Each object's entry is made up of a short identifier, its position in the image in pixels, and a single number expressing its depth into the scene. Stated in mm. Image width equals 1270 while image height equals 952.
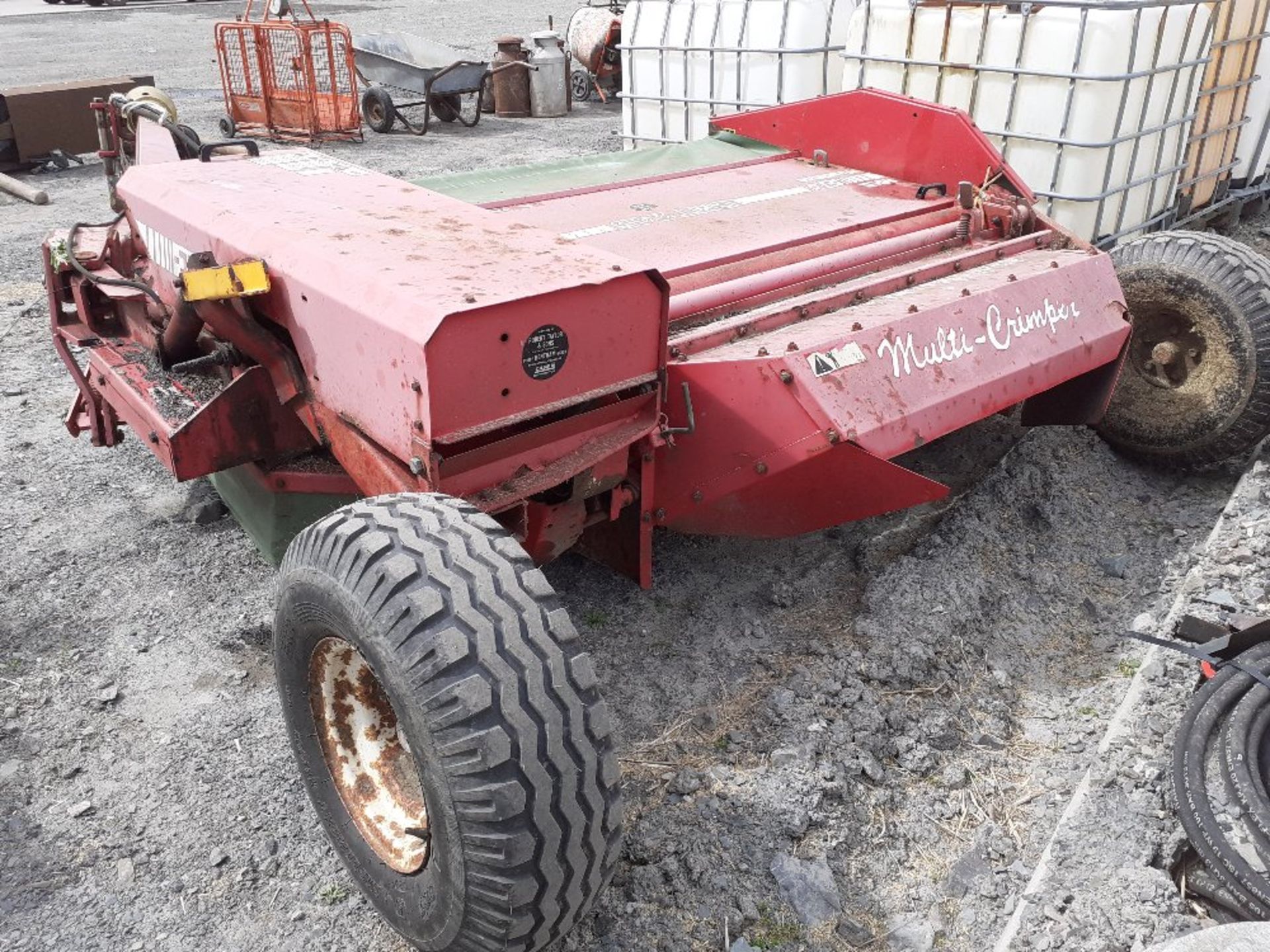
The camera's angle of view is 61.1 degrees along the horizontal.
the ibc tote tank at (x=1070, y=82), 4668
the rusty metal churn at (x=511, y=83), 12352
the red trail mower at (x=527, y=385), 1856
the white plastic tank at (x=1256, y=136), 6172
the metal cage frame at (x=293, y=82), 10586
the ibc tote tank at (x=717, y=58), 6090
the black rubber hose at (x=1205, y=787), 2062
